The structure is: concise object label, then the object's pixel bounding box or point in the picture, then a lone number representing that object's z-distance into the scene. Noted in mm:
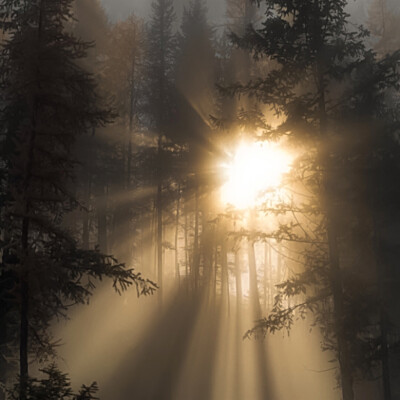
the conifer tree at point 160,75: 45000
